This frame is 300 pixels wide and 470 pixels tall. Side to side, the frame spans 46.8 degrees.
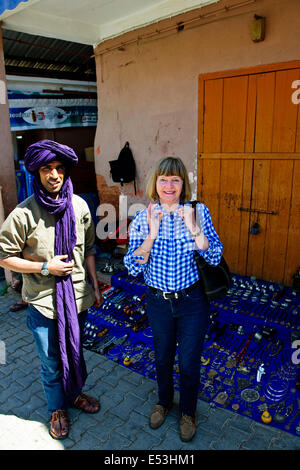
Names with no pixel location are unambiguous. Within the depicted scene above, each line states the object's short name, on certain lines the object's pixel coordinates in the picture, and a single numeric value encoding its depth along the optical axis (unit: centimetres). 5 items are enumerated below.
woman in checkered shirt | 239
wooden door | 427
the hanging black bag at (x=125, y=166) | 610
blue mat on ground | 307
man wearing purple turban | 243
